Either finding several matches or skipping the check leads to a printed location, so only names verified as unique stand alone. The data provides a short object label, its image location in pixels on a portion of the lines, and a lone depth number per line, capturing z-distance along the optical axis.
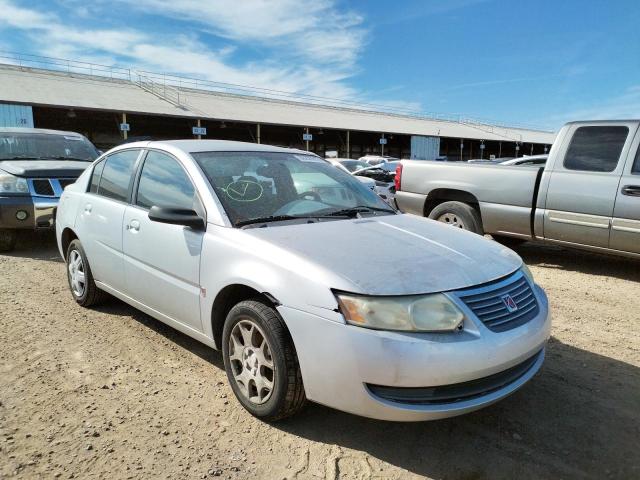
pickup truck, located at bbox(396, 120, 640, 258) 5.56
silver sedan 2.30
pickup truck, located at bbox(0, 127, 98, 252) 6.79
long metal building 27.94
